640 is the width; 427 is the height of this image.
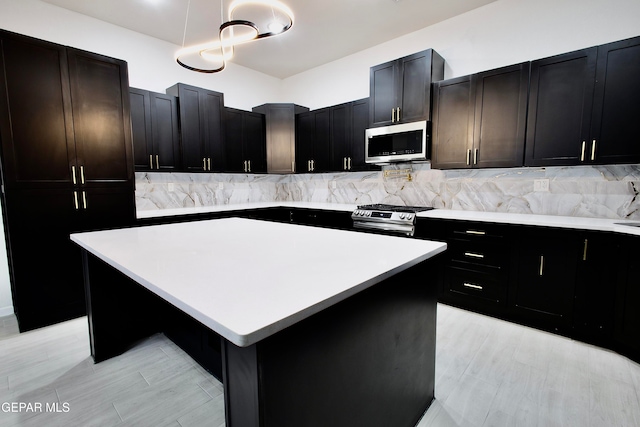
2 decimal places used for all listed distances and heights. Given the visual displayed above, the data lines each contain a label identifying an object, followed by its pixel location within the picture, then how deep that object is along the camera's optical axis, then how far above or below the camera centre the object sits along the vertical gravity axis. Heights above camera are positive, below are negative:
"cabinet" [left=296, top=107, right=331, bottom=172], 4.28 +0.66
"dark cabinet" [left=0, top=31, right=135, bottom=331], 2.37 +0.20
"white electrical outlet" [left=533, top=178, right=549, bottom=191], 2.86 +0.01
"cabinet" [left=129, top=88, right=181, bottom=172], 3.32 +0.63
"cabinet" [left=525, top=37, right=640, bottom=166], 2.23 +0.63
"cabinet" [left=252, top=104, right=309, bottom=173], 4.59 +0.77
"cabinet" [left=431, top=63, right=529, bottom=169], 2.72 +0.65
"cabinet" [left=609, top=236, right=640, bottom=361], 2.00 -0.80
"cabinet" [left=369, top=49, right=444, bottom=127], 3.19 +1.11
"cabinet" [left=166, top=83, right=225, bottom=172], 3.66 +0.74
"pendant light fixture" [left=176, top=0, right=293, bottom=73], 1.65 +1.73
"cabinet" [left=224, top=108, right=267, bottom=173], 4.21 +0.64
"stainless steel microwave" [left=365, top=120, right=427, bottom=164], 3.23 +0.48
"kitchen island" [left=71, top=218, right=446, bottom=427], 0.75 -0.39
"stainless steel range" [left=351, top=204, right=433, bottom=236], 3.08 -0.37
